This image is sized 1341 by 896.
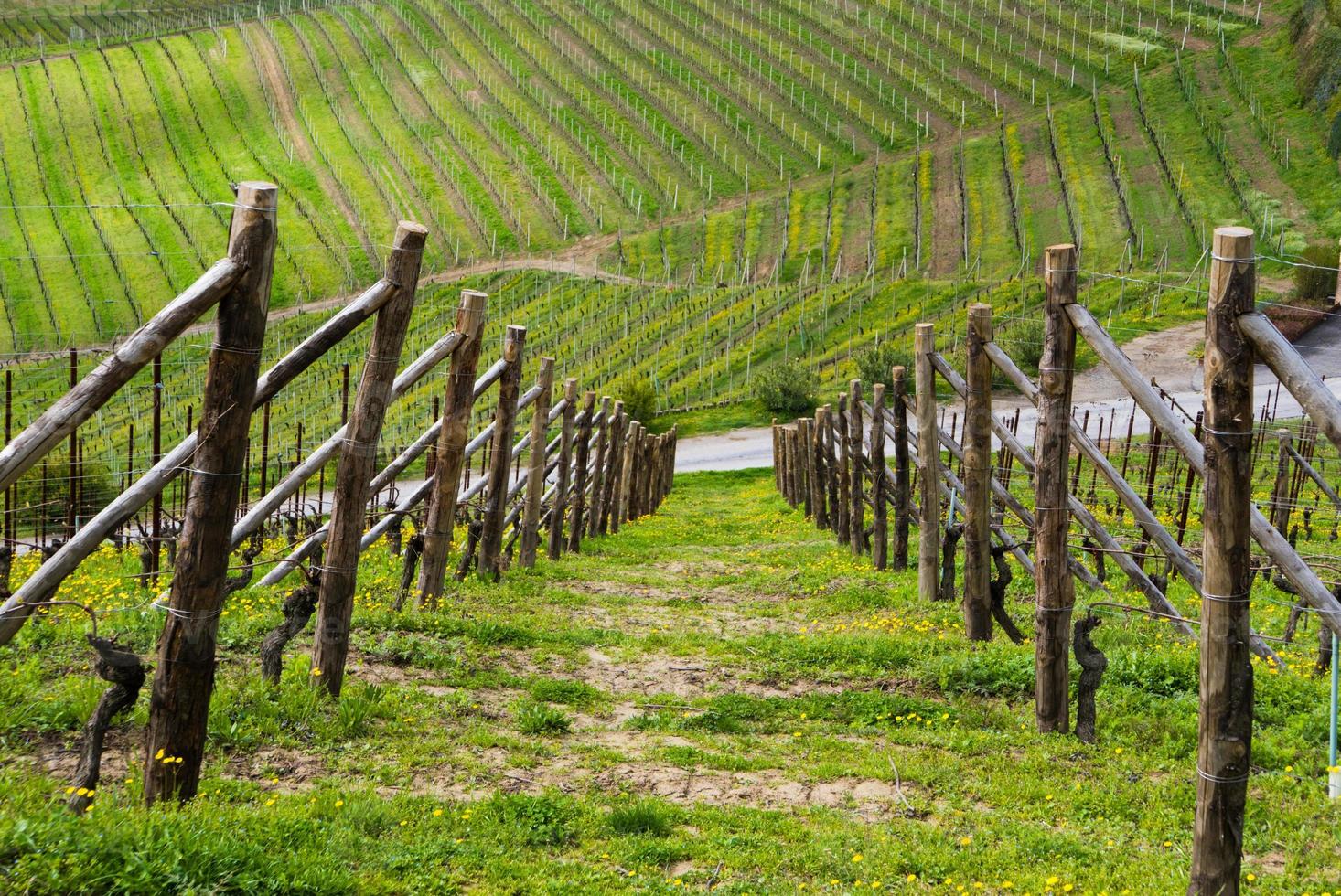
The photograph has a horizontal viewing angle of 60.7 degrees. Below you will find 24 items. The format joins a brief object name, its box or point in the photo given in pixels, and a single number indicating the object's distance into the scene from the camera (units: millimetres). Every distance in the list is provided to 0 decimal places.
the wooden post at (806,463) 22609
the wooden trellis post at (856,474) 15242
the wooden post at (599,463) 18484
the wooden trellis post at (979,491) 9172
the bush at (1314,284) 49500
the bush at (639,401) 41906
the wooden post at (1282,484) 14047
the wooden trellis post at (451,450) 9297
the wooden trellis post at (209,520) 4918
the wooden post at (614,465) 19766
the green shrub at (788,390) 45125
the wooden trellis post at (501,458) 11648
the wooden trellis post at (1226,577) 4617
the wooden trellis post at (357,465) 6895
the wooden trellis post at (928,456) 11242
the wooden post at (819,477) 19938
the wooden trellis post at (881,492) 13789
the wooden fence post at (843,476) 16812
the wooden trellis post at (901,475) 12938
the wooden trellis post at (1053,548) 7070
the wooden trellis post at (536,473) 13328
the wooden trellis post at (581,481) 16223
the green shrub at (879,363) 45094
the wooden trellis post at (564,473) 14953
